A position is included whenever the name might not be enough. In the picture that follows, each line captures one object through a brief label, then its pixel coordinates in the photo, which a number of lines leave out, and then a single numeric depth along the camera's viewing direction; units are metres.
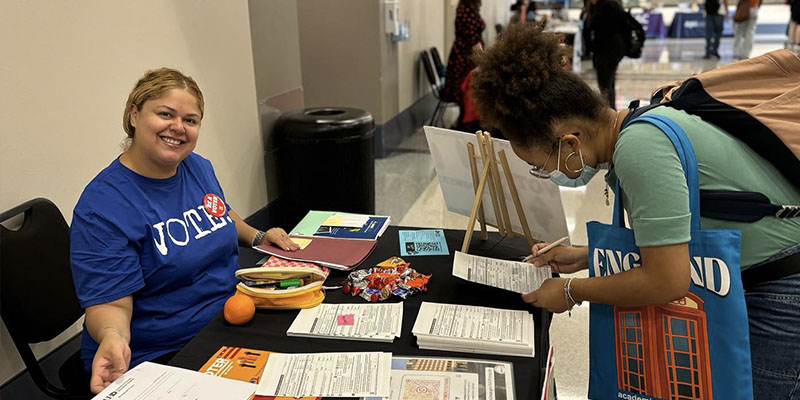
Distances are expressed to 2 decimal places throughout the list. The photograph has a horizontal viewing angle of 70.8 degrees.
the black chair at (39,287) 1.59
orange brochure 1.17
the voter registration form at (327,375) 1.10
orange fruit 1.37
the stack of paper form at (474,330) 1.24
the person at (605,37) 5.98
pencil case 1.43
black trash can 3.22
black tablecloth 1.21
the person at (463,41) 6.35
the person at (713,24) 12.13
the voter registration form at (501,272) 1.52
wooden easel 1.74
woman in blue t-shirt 1.36
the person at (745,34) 12.25
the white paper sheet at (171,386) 1.06
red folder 1.70
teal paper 1.81
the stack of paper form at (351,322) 1.31
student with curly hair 1.08
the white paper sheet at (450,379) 1.09
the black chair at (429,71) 6.89
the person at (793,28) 11.62
